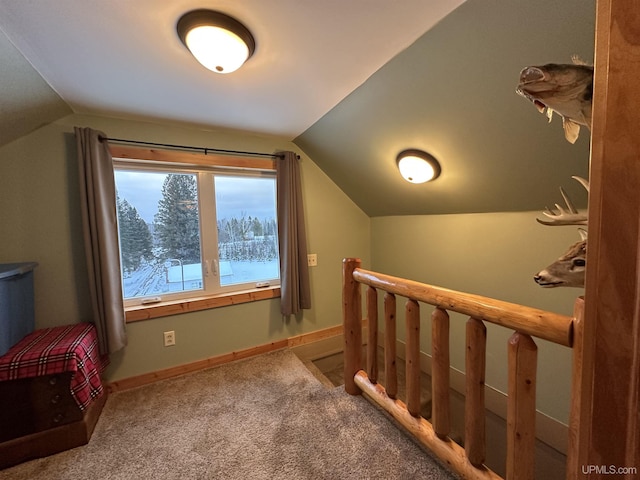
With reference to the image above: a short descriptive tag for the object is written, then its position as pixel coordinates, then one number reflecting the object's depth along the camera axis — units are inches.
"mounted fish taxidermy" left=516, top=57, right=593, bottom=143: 25.3
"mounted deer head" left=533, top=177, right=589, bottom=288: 28.4
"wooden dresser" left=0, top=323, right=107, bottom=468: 54.9
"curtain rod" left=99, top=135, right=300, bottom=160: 79.0
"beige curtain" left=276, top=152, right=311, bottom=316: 101.2
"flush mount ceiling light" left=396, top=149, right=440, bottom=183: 74.2
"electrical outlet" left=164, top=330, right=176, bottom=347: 88.1
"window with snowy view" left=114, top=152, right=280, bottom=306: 86.0
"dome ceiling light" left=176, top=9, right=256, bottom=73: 43.0
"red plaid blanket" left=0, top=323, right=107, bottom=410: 54.9
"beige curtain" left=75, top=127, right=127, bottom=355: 72.2
